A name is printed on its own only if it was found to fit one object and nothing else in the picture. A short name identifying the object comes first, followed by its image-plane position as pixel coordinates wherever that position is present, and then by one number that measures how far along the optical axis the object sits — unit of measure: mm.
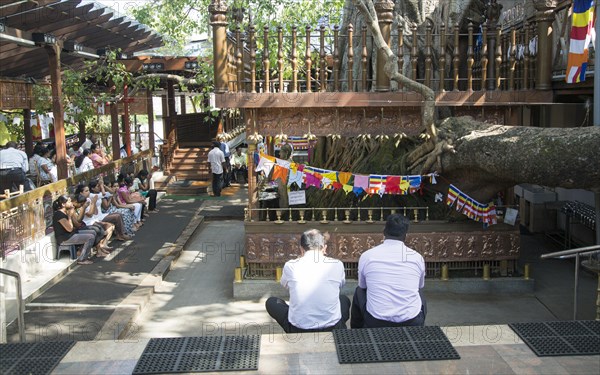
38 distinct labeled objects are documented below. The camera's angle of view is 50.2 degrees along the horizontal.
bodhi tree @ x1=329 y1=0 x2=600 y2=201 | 7410
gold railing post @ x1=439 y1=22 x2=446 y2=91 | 9792
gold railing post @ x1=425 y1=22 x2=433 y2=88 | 9825
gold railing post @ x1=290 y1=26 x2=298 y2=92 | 9701
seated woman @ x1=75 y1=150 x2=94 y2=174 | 15928
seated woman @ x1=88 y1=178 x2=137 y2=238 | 13149
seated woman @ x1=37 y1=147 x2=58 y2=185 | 15594
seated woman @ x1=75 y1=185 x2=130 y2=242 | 11867
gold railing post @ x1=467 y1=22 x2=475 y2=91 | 9773
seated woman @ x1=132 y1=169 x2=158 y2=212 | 15969
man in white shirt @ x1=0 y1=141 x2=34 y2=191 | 13133
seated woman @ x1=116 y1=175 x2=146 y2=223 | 14281
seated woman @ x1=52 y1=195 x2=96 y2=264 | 10945
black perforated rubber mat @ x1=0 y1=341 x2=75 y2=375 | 4934
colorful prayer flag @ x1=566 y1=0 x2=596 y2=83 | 8766
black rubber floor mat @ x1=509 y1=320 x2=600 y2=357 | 5113
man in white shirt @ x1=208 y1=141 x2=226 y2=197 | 18506
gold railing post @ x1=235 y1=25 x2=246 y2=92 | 9875
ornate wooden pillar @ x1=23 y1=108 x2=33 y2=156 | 19536
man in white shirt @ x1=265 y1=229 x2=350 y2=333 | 5387
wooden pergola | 12867
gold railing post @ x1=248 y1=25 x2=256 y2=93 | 9617
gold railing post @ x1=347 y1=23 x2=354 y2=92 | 9695
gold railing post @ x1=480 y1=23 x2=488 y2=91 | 9883
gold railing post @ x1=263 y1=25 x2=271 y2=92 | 9747
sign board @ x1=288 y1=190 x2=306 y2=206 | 10445
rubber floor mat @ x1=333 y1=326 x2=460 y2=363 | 5004
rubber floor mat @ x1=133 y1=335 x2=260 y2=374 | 4906
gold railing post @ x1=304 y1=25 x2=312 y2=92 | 9708
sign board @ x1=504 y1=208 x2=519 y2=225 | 9961
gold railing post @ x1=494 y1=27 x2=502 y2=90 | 9867
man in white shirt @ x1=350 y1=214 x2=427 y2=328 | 5379
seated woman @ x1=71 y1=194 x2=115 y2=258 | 11383
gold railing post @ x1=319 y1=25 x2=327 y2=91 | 9625
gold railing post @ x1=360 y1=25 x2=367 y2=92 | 9711
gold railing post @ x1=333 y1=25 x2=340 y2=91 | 9641
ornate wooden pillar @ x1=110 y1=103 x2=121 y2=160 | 19547
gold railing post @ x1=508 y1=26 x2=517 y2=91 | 9959
